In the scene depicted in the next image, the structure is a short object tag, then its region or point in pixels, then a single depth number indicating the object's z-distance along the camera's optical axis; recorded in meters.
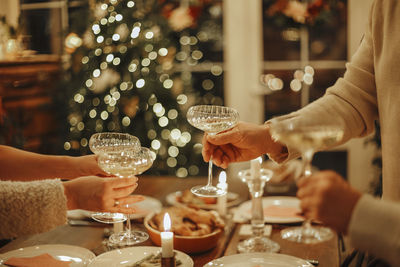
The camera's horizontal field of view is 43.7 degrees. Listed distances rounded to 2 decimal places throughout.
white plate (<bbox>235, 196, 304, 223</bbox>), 1.94
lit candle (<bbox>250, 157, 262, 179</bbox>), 1.73
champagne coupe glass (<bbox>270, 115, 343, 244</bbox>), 1.03
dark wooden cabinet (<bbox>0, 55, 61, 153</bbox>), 3.52
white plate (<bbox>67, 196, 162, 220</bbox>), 1.99
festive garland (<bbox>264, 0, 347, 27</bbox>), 3.63
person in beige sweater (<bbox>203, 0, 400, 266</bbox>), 0.93
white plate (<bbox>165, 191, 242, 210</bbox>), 2.13
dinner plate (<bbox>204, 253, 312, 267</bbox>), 1.45
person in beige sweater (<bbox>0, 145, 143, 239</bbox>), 1.38
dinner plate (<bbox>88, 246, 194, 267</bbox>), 1.45
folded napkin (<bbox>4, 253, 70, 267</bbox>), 1.49
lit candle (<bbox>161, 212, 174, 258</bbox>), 1.29
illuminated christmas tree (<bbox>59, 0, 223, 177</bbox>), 3.38
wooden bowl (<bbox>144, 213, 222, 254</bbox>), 1.61
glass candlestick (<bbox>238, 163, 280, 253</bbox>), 1.66
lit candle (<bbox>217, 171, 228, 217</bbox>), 1.99
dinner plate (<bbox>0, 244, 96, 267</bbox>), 1.53
